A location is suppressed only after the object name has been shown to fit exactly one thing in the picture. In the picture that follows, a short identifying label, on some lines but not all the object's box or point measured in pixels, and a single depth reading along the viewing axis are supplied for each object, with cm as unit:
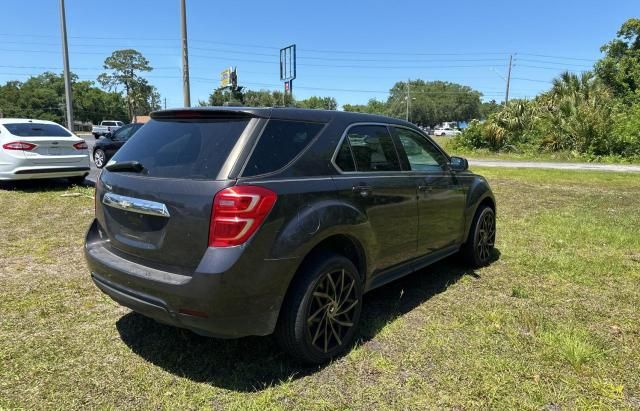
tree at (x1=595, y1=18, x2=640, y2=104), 3853
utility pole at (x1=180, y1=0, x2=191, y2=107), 1689
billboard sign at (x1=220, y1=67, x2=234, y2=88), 2890
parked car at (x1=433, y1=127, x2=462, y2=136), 7461
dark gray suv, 262
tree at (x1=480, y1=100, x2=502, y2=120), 12965
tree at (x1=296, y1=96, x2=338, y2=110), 11369
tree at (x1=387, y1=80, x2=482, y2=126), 12144
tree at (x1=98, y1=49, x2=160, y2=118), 9838
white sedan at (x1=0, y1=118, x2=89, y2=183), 925
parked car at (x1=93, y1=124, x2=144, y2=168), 1470
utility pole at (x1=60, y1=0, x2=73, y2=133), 1845
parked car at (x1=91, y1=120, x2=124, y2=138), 4772
